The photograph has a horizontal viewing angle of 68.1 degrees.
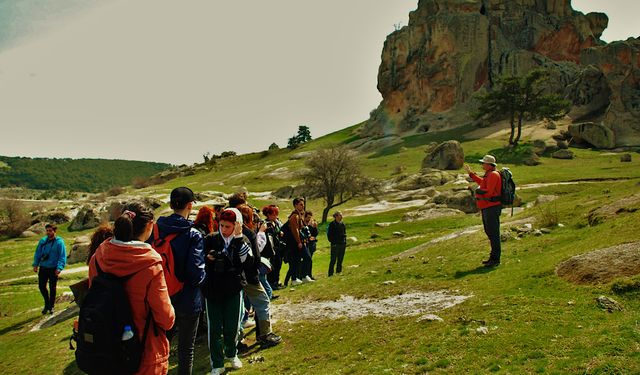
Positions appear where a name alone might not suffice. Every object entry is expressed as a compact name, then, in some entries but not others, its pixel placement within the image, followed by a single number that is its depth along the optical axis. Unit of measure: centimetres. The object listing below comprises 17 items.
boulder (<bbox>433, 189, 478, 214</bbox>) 4069
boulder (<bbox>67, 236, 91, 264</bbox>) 3131
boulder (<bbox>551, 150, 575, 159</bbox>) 6519
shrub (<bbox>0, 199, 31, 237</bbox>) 5550
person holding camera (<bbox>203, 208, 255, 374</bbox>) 754
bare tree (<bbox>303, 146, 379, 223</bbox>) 4766
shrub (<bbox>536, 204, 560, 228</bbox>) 1577
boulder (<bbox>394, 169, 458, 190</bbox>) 5781
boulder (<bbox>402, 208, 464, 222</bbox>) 3759
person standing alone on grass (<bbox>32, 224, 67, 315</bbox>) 1536
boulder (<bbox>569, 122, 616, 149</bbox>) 7069
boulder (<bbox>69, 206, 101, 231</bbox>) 5619
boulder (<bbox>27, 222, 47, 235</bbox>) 5705
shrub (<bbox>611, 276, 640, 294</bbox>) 764
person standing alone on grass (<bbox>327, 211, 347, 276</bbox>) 1772
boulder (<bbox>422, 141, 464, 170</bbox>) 6781
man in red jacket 1221
